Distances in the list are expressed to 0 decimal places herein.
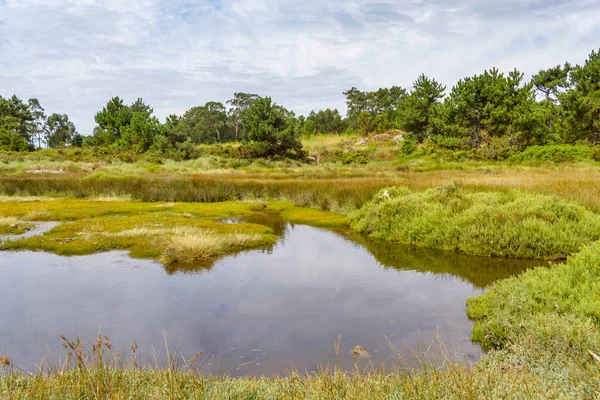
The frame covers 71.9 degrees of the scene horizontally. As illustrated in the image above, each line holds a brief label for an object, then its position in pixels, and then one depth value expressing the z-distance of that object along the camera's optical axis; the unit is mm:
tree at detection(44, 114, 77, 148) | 112312
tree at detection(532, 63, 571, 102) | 64494
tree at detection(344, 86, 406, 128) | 85812
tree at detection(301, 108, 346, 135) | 87625
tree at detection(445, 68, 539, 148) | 44938
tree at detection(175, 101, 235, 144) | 92125
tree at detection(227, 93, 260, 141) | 93312
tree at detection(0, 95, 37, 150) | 77562
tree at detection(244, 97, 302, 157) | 49781
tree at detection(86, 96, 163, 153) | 66875
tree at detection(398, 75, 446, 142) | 56875
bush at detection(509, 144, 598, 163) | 40344
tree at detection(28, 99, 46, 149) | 111506
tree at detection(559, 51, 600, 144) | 44438
